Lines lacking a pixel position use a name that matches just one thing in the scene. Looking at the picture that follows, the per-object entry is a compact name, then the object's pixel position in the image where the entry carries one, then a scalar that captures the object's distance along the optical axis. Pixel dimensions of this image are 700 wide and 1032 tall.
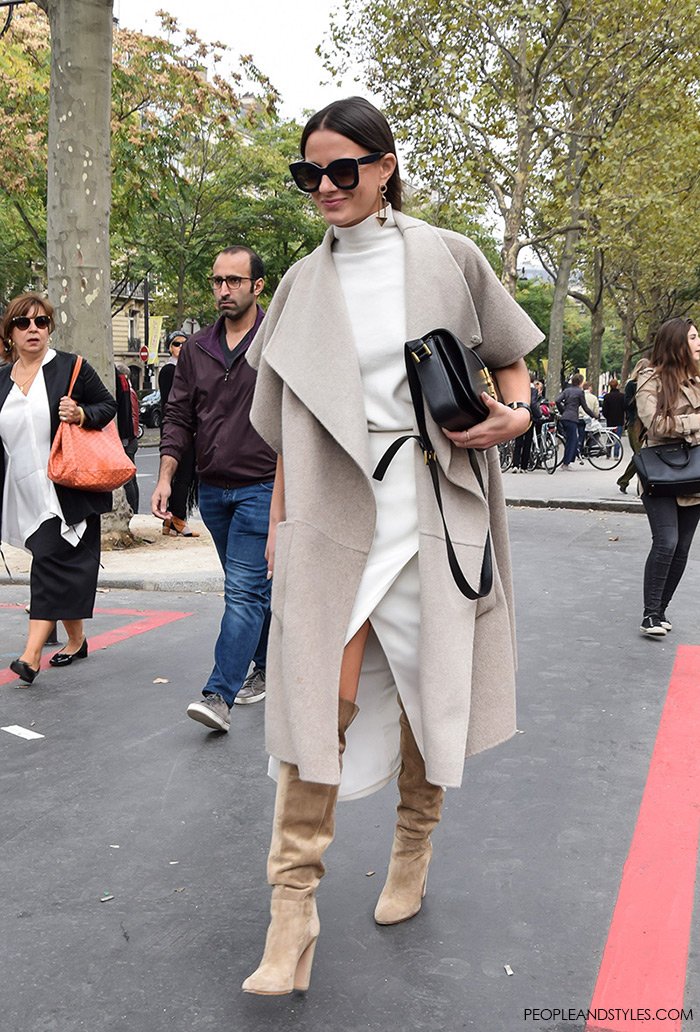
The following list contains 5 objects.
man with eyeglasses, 4.70
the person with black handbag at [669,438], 6.42
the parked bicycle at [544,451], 20.38
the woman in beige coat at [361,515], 2.54
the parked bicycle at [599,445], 22.55
